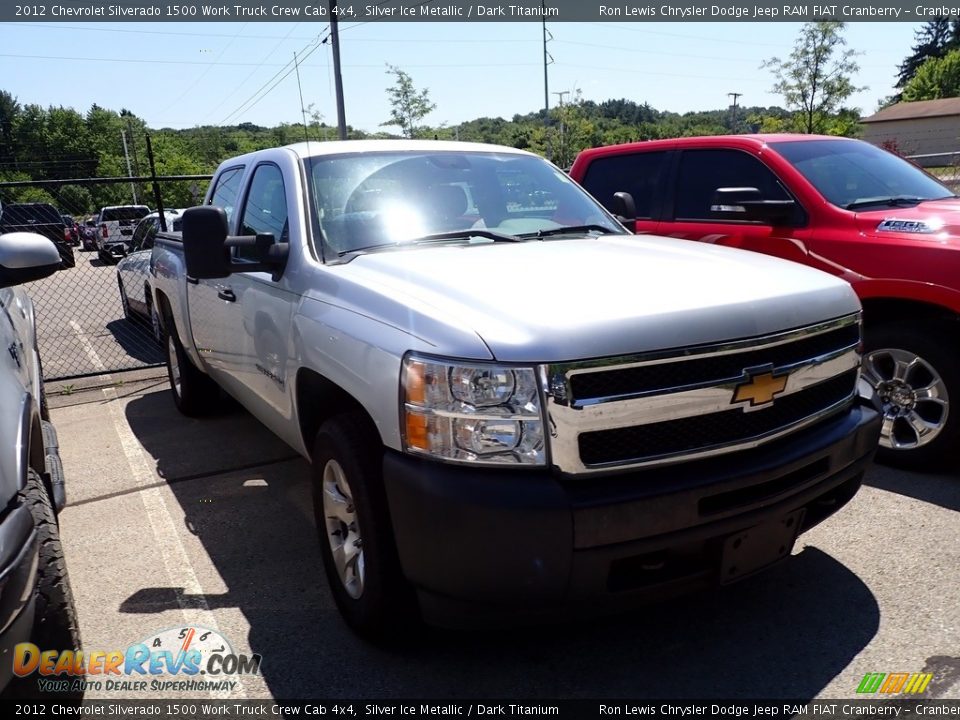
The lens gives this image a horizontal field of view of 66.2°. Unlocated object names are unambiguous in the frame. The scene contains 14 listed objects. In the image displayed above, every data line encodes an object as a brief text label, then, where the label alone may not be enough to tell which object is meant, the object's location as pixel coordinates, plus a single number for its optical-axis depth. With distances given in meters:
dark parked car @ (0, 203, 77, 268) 14.06
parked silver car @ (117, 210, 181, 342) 9.00
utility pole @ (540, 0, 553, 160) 38.81
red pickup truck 4.05
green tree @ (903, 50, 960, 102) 68.00
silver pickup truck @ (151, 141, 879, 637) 2.19
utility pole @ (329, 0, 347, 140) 21.87
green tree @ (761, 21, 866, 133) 26.97
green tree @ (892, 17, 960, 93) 94.81
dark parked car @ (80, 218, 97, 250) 26.88
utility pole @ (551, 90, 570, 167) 39.64
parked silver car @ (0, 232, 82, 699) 1.95
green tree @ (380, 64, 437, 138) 34.41
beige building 46.75
